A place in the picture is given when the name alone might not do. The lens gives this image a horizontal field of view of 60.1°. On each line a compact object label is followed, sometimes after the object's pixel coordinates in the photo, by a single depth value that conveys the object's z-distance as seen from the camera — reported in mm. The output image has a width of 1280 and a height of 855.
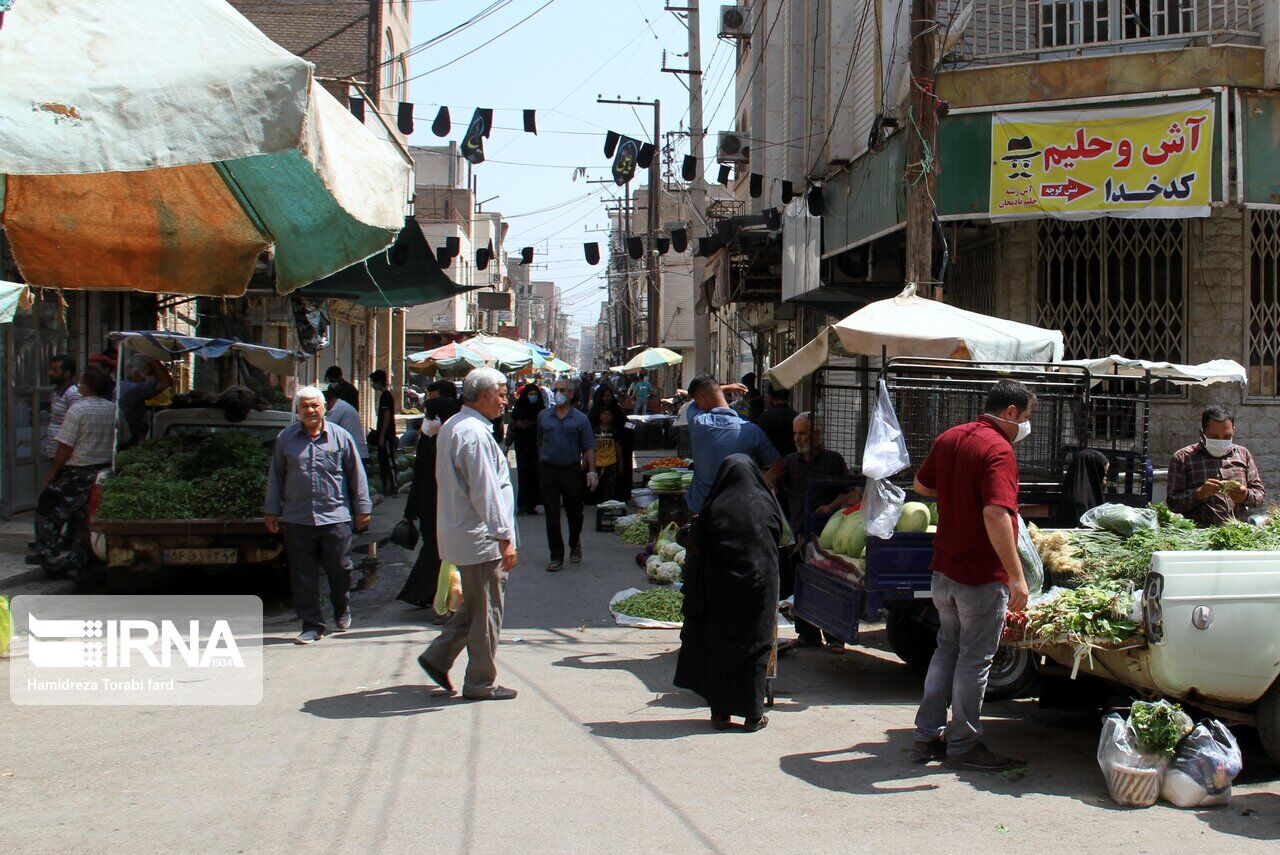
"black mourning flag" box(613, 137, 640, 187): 17656
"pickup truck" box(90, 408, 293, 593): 8766
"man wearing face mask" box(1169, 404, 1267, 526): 8008
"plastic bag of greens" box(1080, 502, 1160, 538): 6492
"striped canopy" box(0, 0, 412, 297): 4070
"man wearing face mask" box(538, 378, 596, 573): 11078
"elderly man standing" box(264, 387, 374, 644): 7949
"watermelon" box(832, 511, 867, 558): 7020
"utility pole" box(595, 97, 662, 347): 28766
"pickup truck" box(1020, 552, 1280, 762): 5164
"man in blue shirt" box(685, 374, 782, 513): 7633
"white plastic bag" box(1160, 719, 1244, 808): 4988
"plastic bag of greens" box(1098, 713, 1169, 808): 4996
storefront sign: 10773
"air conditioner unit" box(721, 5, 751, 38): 26703
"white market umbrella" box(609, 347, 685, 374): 28891
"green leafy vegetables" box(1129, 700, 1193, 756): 5051
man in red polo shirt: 5199
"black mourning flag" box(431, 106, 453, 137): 15734
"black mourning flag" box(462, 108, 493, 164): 15539
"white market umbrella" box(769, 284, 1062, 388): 7715
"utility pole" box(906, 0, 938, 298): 9617
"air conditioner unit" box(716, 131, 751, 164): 24375
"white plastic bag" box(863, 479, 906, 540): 6387
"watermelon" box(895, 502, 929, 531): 6863
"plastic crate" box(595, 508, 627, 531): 14500
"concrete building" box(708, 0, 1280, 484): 10891
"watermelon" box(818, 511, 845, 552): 7383
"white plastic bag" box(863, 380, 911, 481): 6340
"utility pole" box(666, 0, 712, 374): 22875
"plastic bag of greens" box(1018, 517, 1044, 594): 5641
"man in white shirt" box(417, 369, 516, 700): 6320
